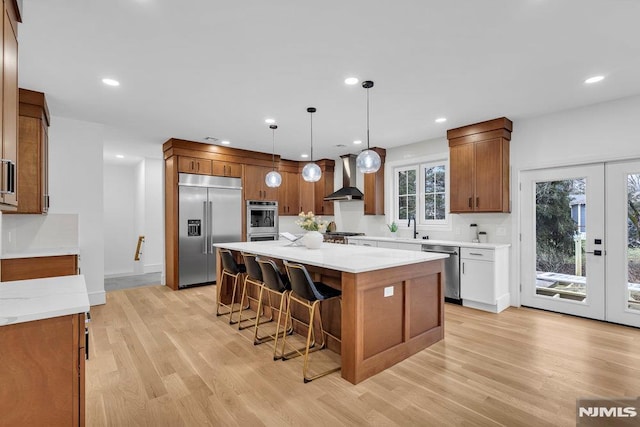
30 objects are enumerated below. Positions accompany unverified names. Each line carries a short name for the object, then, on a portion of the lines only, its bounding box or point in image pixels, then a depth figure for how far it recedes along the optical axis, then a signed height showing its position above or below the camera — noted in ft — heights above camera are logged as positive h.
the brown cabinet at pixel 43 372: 4.41 -2.32
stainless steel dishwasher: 14.90 -2.86
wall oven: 20.80 -0.37
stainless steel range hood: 20.89 +2.75
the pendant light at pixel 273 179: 14.89 +1.71
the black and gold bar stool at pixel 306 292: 8.33 -2.18
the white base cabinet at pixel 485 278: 13.66 -2.91
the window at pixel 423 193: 17.76 +1.30
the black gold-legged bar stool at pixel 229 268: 12.26 -2.13
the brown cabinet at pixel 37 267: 10.91 -1.88
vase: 12.32 -1.00
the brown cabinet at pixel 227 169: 19.42 +2.92
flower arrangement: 13.29 -0.44
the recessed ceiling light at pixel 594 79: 10.12 +4.41
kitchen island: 8.05 -2.55
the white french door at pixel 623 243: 11.69 -1.13
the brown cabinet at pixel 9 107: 5.13 +1.93
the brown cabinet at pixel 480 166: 14.30 +2.28
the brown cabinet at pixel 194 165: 18.10 +2.95
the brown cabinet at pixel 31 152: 11.38 +2.38
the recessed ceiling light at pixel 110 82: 10.28 +4.45
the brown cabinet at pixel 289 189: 23.40 +1.95
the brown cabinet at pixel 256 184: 20.67 +2.07
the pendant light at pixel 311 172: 13.56 +1.85
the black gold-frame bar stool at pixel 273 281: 9.56 -2.11
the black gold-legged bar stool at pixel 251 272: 10.82 -2.01
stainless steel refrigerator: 18.12 -0.35
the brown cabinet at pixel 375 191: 20.02 +1.51
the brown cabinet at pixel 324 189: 23.94 +1.99
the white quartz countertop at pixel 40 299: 4.47 -1.38
